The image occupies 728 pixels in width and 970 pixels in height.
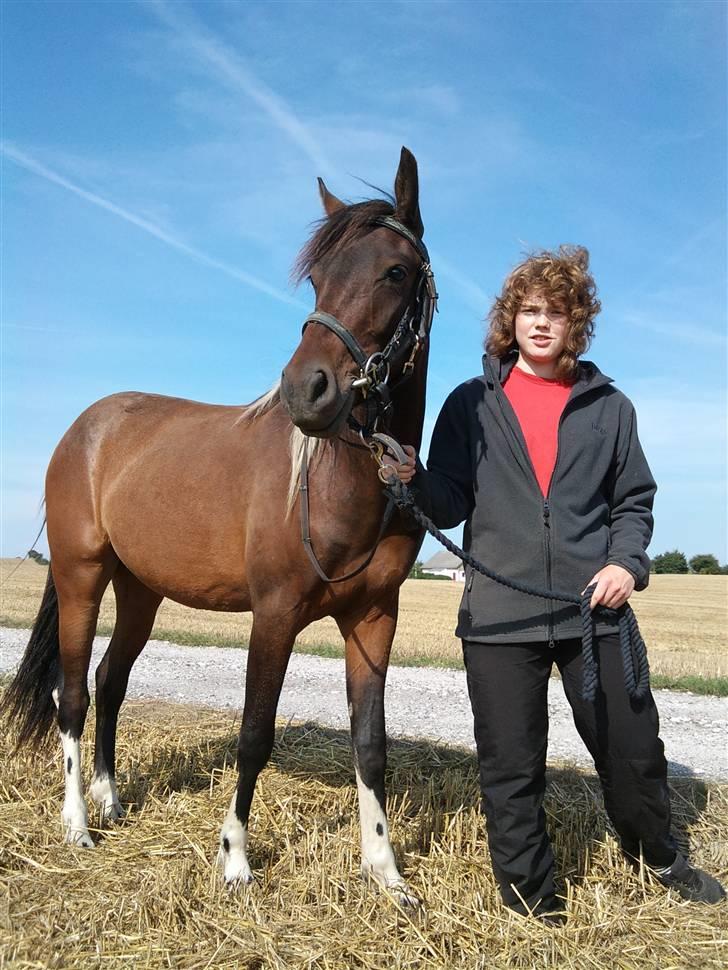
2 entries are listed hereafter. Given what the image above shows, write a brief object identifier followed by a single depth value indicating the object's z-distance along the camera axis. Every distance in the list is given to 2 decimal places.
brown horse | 2.92
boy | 3.05
